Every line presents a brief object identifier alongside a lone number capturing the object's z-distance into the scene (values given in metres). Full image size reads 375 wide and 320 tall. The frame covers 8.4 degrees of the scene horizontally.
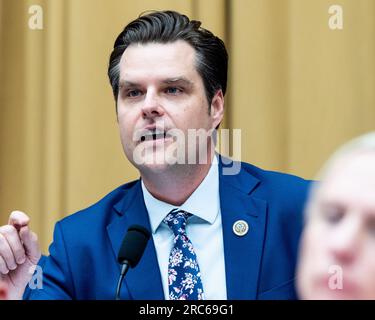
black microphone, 3.51
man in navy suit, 3.68
